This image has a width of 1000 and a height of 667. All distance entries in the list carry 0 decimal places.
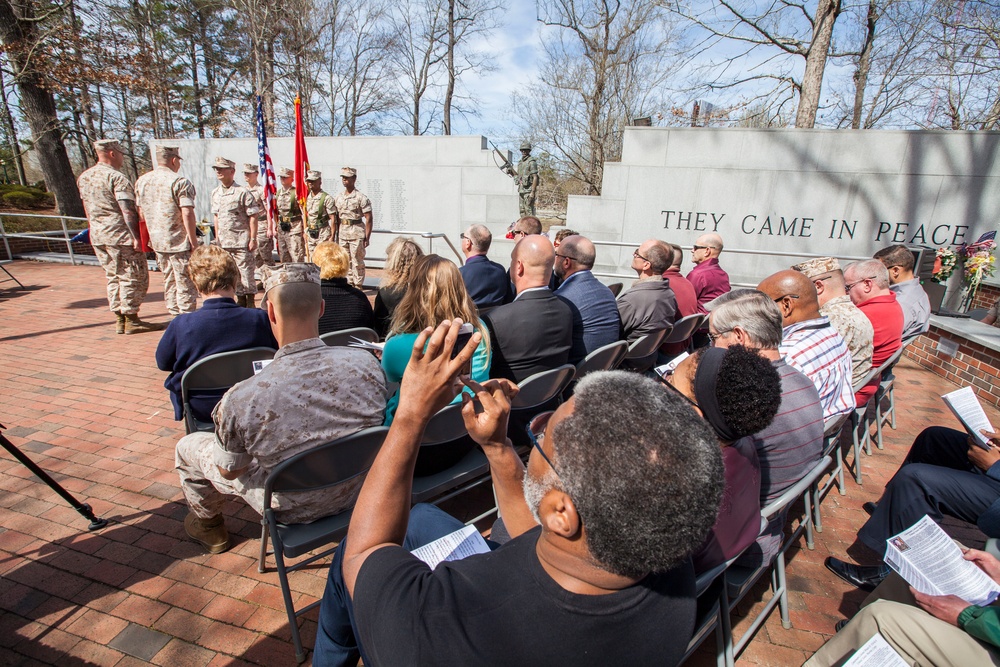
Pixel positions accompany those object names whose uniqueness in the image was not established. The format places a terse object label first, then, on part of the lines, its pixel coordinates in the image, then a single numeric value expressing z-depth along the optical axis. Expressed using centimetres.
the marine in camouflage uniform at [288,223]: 884
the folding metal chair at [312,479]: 167
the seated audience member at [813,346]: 237
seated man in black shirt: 83
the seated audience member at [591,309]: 343
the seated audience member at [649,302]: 373
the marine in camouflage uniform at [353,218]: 793
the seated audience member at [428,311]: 240
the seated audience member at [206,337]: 261
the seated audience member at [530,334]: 280
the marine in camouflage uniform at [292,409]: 172
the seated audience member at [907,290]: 395
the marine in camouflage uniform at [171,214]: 547
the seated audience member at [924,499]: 221
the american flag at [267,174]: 704
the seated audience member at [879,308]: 340
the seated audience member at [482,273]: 433
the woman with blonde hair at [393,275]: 382
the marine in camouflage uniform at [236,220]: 644
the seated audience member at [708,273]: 474
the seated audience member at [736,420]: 135
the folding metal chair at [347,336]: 309
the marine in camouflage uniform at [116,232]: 535
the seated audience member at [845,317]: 299
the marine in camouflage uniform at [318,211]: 765
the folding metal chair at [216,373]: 241
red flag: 705
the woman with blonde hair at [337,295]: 347
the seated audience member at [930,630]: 137
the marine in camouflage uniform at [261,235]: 766
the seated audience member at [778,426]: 176
